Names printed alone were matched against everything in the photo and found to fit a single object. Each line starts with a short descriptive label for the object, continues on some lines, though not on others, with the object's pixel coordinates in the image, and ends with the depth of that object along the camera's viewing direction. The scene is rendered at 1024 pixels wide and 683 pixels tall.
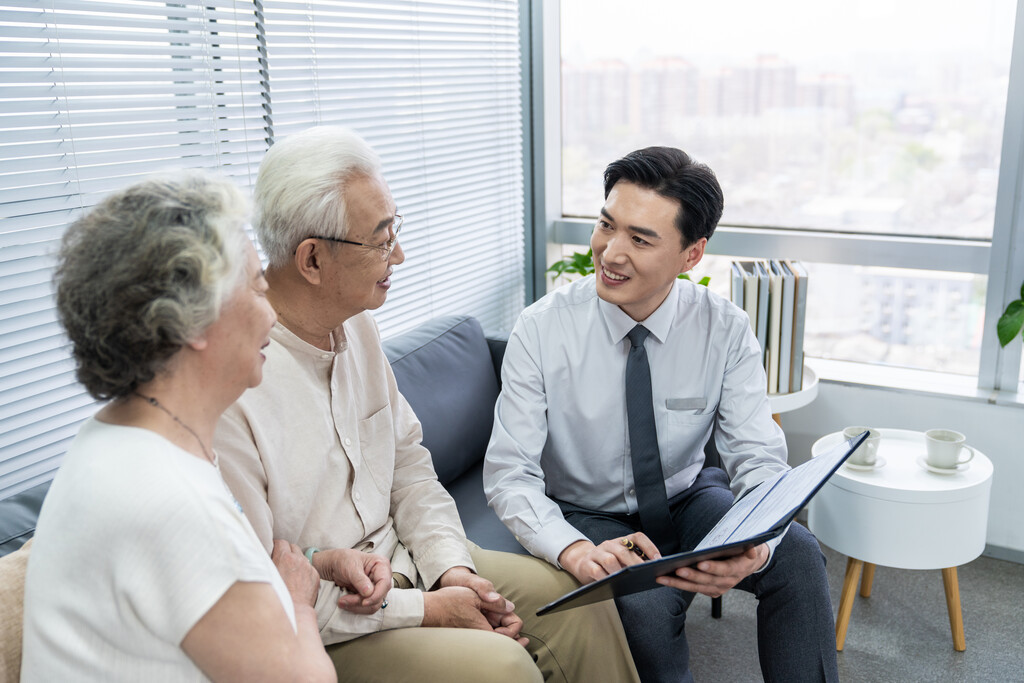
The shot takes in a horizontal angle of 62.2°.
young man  1.86
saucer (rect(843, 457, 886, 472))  2.24
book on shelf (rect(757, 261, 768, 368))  2.63
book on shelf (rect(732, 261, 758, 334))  2.63
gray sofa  2.21
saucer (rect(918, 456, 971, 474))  2.21
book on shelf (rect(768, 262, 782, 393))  2.63
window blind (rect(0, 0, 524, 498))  1.69
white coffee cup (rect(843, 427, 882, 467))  2.23
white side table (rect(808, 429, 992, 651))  2.13
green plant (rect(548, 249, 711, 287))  3.21
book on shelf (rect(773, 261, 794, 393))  2.63
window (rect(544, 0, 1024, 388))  2.76
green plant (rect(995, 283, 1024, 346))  2.59
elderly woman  0.91
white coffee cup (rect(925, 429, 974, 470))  2.19
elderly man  1.42
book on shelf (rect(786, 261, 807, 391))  2.64
